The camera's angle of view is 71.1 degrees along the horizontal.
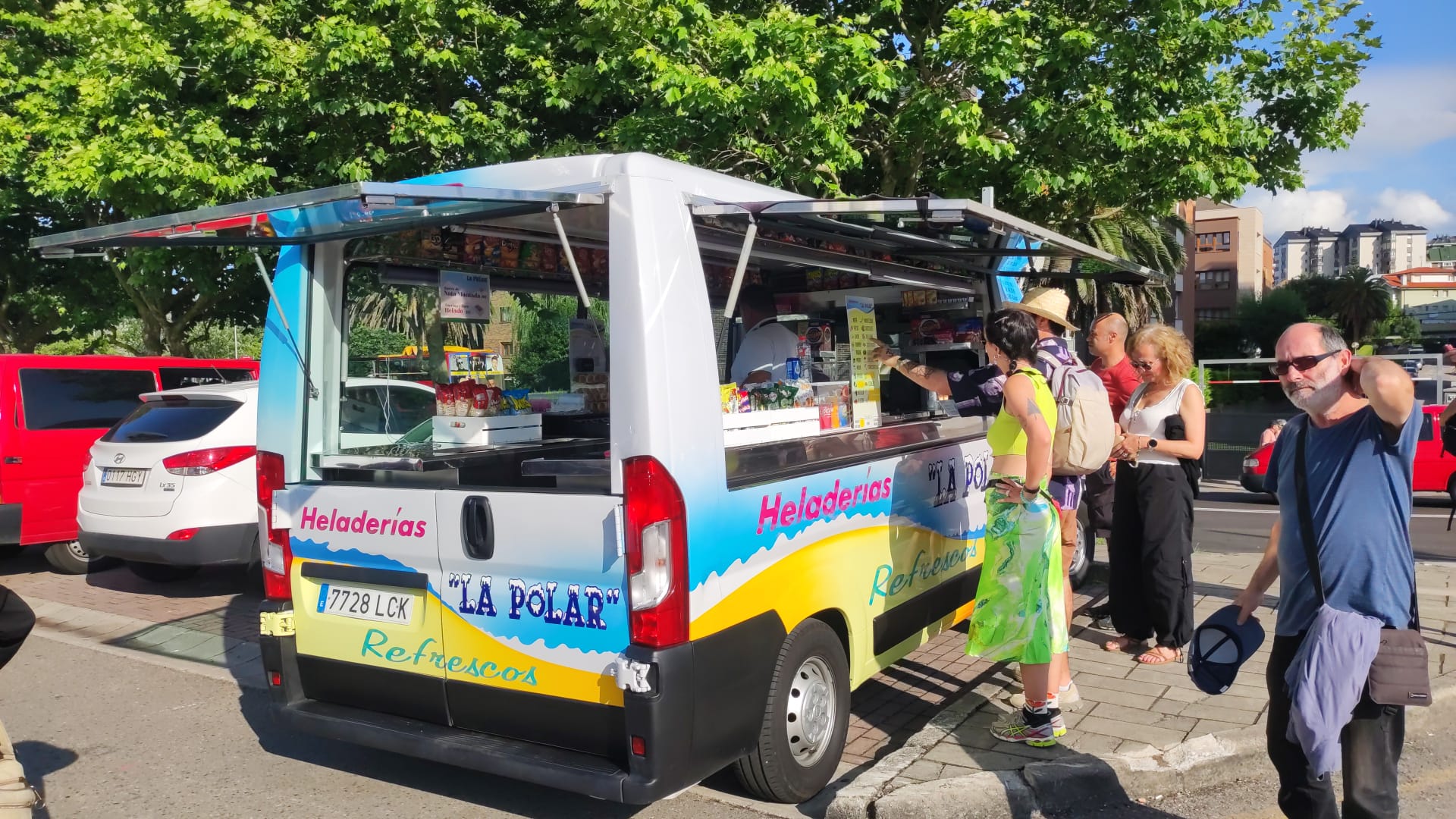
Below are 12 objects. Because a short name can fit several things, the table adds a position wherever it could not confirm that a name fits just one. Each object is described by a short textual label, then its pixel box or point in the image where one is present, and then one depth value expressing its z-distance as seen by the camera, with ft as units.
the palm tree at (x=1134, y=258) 57.26
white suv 23.52
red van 26.68
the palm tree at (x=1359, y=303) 185.57
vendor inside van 16.99
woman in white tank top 16.72
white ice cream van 10.41
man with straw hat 15.25
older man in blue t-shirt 8.65
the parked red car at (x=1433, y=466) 43.27
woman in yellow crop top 13.16
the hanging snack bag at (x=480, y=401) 14.46
